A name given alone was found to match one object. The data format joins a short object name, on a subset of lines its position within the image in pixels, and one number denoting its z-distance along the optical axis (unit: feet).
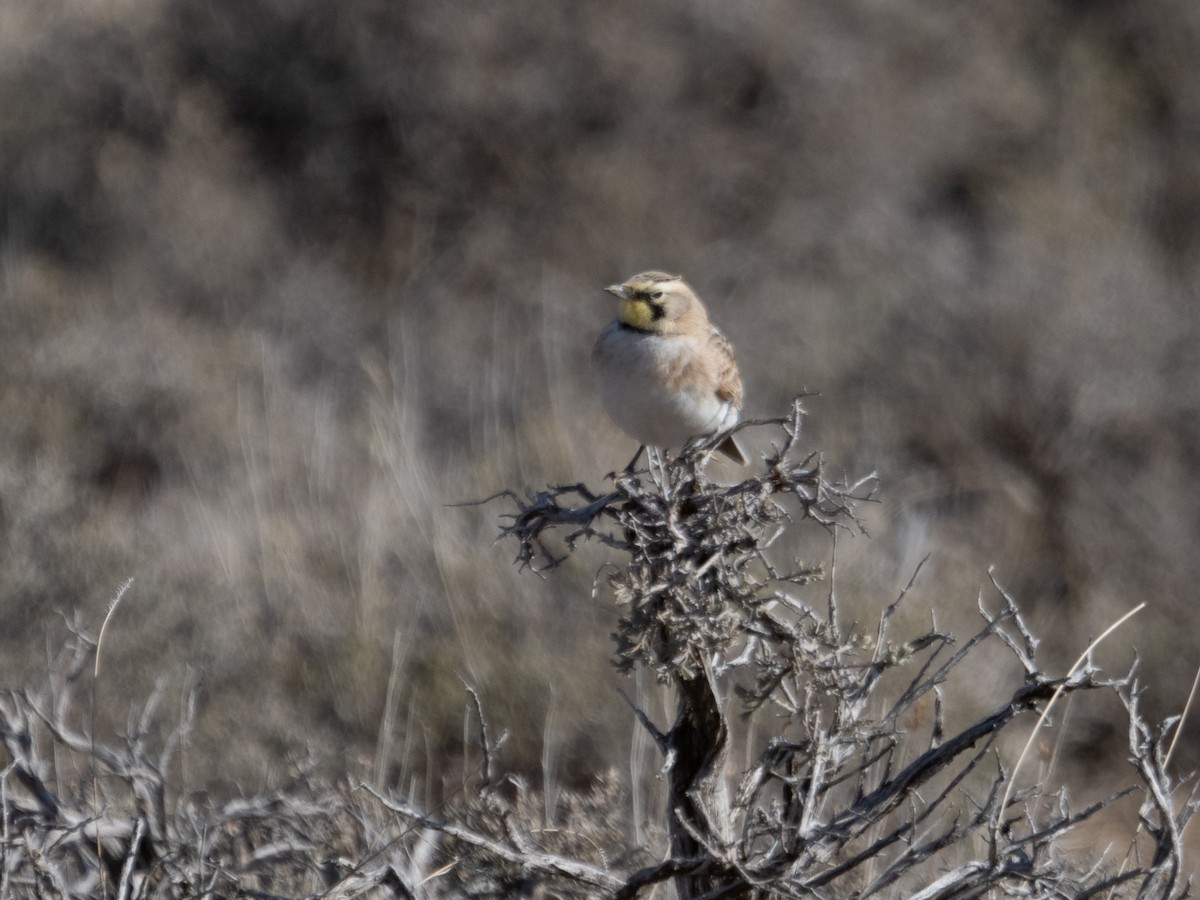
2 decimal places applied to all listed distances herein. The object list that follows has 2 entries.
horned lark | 30.07
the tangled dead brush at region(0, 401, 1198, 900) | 20.44
